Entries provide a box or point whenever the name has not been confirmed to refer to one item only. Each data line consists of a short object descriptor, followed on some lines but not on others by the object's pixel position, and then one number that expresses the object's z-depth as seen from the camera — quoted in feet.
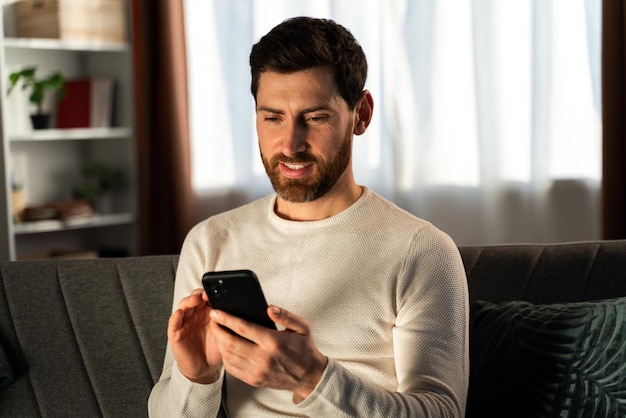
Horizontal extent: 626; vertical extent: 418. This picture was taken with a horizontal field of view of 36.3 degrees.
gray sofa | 6.31
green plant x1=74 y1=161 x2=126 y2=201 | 14.67
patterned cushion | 5.40
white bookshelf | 14.10
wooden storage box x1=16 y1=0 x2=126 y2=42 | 13.66
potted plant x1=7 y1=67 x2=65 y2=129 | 13.32
